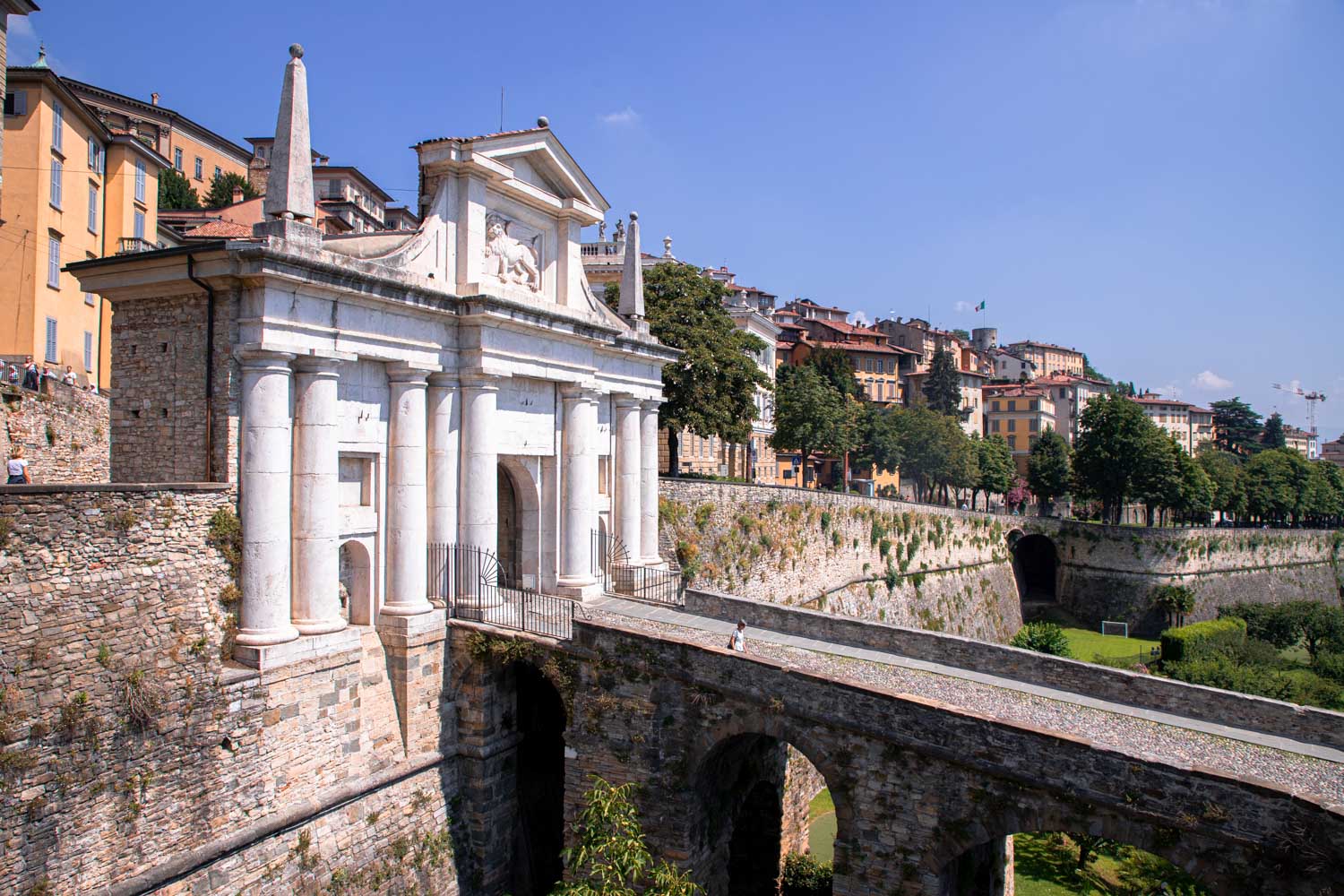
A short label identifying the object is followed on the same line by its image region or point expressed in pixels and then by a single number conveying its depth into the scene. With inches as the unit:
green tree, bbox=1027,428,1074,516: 2910.9
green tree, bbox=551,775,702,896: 454.9
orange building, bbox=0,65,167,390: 1000.2
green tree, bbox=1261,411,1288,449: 4596.5
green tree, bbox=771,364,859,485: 2172.7
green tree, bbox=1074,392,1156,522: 2482.8
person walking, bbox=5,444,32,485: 684.1
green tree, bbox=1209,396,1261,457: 4628.4
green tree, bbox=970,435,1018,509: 3006.9
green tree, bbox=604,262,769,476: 1419.8
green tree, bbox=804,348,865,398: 2780.5
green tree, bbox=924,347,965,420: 3540.8
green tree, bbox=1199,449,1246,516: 2883.9
